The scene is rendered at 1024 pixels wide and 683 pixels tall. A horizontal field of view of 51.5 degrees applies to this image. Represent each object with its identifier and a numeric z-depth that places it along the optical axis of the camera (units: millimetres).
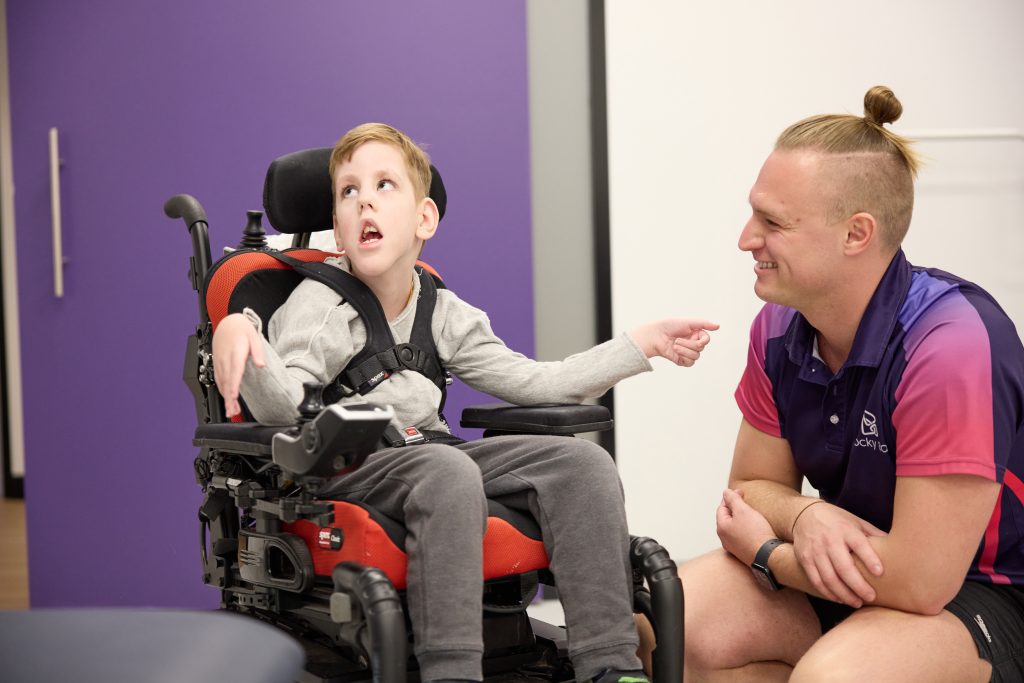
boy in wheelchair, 1652
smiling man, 1672
